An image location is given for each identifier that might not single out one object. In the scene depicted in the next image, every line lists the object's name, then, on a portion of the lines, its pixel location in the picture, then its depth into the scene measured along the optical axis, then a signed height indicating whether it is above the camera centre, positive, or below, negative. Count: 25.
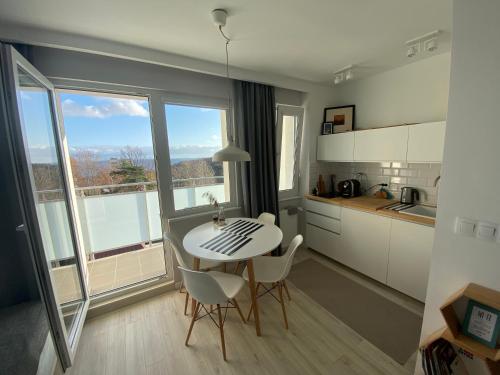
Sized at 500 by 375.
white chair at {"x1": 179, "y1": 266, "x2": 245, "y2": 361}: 1.39 -0.92
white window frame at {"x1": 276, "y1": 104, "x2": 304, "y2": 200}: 2.95 +0.28
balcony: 2.54 -0.92
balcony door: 1.21 -0.23
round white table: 1.58 -0.73
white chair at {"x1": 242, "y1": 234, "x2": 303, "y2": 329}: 1.78 -1.04
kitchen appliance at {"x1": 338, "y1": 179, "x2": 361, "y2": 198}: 2.88 -0.49
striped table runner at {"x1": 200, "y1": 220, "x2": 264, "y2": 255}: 1.70 -0.72
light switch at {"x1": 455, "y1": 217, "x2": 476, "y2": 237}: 1.08 -0.41
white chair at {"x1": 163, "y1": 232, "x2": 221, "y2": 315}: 1.74 -1.07
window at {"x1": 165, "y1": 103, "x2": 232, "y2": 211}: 2.35 +0.07
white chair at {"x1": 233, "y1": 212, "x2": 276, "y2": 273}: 2.39 -0.72
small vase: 2.21 -0.64
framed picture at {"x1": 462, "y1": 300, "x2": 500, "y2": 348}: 1.01 -0.88
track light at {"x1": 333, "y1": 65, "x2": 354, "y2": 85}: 2.43 +0.99
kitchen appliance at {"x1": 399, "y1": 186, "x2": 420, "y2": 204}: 2.42 -0.51
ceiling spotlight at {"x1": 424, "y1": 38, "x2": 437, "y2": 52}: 1.77 +0.92
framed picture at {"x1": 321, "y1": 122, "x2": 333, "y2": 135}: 3.14 +0.41
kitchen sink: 2.26 -0.65
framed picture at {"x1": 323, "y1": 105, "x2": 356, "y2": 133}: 3.00 +0.55
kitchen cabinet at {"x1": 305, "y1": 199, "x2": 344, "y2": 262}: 2.72 -1.03
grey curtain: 2.57 +0.20
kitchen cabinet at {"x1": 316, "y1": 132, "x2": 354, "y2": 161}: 2.78 +0.11
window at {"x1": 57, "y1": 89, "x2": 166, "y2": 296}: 2.52 -0.37
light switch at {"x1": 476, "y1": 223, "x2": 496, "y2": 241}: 1.02 -0.41
